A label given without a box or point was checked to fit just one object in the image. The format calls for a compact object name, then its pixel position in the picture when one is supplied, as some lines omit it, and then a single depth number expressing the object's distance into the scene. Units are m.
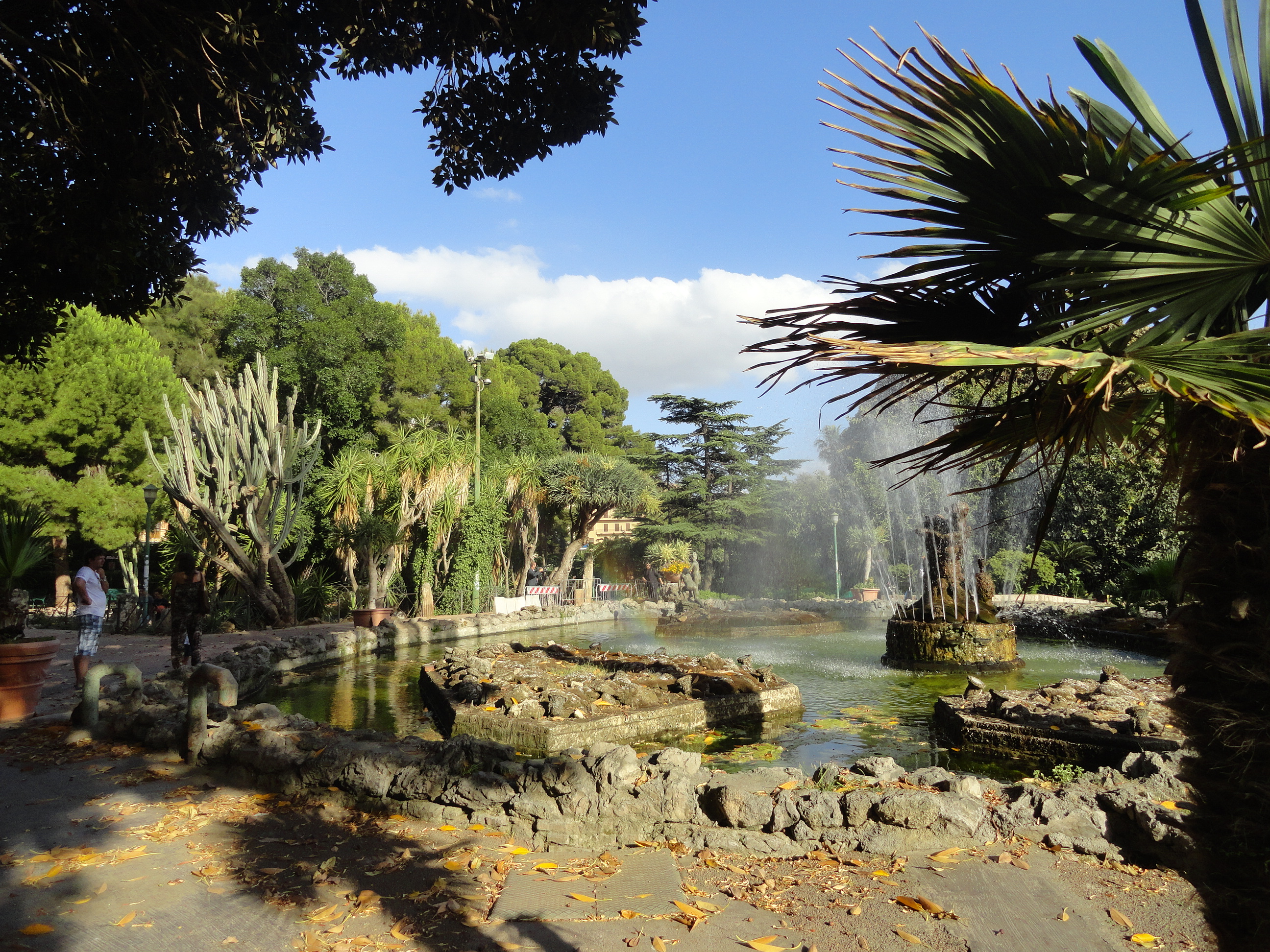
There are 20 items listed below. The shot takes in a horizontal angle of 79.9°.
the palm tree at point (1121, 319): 1.71
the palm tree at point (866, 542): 31.59
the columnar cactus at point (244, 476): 15.59
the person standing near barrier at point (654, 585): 26.81
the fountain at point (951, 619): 10.52
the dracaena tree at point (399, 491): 19.31
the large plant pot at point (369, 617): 15.79
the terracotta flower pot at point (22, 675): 6.89
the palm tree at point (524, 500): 22.59
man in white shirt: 8.12
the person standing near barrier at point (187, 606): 9.62
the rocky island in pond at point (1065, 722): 5.96
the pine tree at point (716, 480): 32.91
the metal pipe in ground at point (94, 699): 6.30
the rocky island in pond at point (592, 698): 7.05
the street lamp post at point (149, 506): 15.24
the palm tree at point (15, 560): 6.88
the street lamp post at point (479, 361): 22.84
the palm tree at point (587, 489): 23.73
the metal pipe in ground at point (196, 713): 5.51
